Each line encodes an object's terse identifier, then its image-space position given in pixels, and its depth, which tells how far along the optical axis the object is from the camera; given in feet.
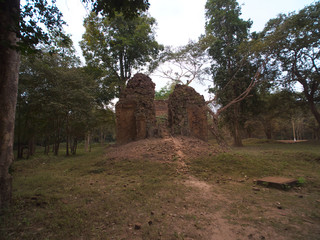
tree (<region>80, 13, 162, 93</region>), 49.62
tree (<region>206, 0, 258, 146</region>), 61.46
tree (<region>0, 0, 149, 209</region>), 9.41
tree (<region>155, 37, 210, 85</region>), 57.63
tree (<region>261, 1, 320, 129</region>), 45.80
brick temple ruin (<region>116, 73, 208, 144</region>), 33.68
